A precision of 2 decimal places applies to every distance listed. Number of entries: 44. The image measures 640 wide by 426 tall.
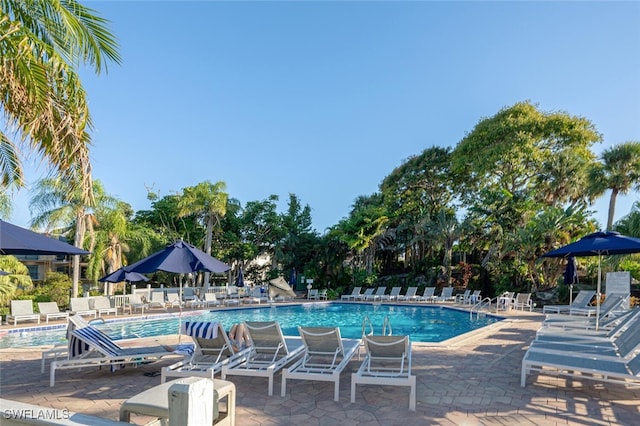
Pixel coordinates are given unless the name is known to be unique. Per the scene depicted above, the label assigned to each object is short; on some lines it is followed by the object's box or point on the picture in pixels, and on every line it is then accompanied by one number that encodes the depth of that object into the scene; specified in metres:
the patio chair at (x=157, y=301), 16.48
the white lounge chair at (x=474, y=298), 18.34
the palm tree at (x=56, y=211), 18.48
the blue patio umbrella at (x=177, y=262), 7.02
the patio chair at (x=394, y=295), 21.70
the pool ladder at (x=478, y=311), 14.45
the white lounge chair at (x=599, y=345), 5.12
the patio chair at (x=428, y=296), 20.59
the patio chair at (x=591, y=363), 4.63
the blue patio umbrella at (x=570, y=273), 13.95
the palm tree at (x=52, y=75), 4.87
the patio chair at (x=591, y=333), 6.38
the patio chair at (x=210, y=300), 18.40
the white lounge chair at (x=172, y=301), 17.33
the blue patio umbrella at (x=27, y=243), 4.59
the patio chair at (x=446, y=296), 20.28
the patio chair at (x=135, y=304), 15.66
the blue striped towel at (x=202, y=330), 5.44
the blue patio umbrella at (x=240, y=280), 20.91
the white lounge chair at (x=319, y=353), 4.98
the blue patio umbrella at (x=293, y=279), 25.50
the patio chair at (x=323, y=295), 22.78
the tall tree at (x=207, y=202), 24.30
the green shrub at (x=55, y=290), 16.03
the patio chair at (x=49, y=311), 12.50
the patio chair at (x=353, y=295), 22.77
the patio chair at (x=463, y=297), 19.23
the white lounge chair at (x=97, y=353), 5.52
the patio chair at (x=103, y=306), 14.38
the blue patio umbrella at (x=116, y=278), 14.68
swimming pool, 11.42
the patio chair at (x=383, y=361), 4.63
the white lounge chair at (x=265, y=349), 5.41
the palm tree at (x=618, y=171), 18.39
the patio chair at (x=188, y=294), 18.31
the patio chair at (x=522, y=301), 15.24
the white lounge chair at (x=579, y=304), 12.84
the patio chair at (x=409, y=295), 21.34
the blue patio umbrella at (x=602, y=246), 7.57
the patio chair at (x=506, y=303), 15.29
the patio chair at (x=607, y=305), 8.88
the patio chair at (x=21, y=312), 12.23
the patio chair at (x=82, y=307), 13.64
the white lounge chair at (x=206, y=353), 5.20
